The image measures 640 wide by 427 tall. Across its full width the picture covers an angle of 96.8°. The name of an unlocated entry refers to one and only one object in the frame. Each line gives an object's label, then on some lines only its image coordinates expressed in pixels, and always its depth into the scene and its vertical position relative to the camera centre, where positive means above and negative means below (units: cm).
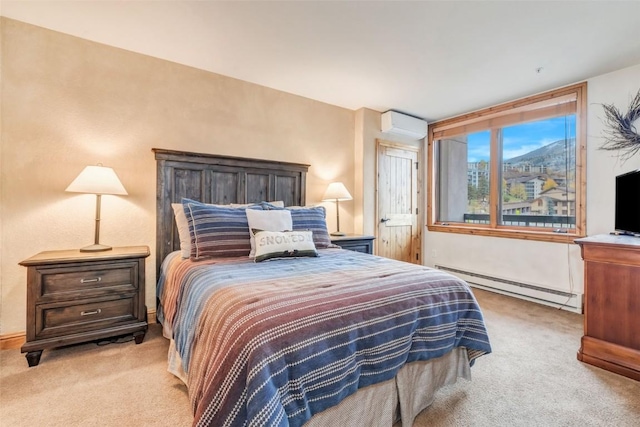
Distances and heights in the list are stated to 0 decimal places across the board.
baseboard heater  307 -88
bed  96 -51
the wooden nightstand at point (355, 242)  314 -31
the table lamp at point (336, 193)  346 +27
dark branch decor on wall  272 +86
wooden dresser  187 -60
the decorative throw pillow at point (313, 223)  261 -7
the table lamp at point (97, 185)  213 +22
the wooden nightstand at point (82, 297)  190 -60
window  320 +64
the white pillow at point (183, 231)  219 -13
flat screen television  227 +12
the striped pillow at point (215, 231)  213 -13
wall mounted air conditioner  398 +133
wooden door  415 +20
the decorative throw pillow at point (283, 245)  209 -23
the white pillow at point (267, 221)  230 -5
